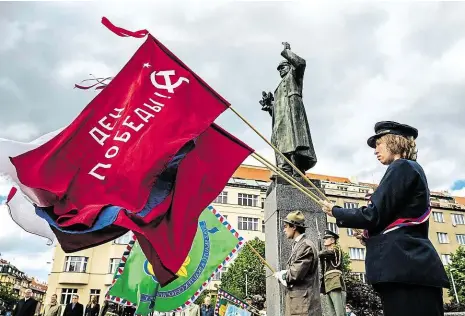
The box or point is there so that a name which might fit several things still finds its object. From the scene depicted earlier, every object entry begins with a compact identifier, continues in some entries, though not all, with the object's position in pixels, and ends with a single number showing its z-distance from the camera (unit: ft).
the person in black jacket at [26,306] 36.73
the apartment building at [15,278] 407.21
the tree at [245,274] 116.21
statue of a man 25.29
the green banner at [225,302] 26.48
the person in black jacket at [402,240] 7.37
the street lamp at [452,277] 136.17
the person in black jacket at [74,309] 41.85
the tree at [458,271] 141.79
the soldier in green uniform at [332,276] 19.58
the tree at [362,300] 90.22
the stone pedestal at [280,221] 20.15
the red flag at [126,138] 13.62
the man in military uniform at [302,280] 13.20
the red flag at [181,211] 13.25
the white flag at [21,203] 14.49
